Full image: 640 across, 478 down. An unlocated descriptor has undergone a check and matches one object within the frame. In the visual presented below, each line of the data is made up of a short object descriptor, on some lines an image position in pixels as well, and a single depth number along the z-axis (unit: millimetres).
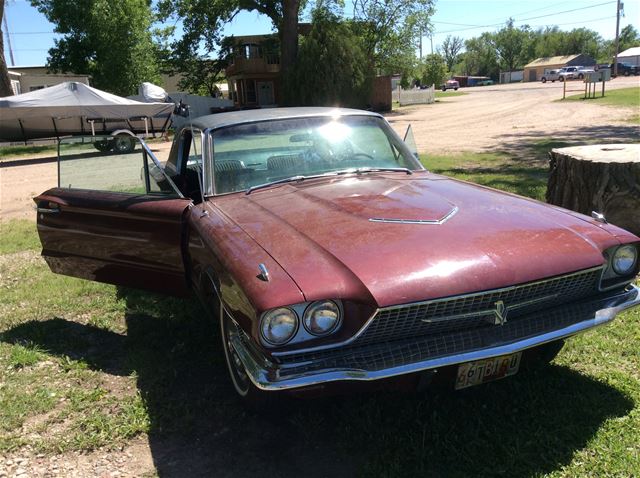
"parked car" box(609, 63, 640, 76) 69562
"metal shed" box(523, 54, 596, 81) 90312
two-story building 38688
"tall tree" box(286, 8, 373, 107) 27422
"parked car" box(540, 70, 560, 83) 71938
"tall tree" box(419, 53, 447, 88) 53594
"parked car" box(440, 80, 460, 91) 71188
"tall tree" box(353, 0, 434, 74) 34781
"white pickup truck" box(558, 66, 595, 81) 65256
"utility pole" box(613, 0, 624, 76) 59969
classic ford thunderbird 2277
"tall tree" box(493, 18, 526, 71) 115000
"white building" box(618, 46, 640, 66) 90812
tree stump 5035
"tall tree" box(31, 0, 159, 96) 31219
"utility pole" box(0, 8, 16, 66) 44888
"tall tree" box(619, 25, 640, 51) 122925
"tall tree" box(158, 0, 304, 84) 27484
